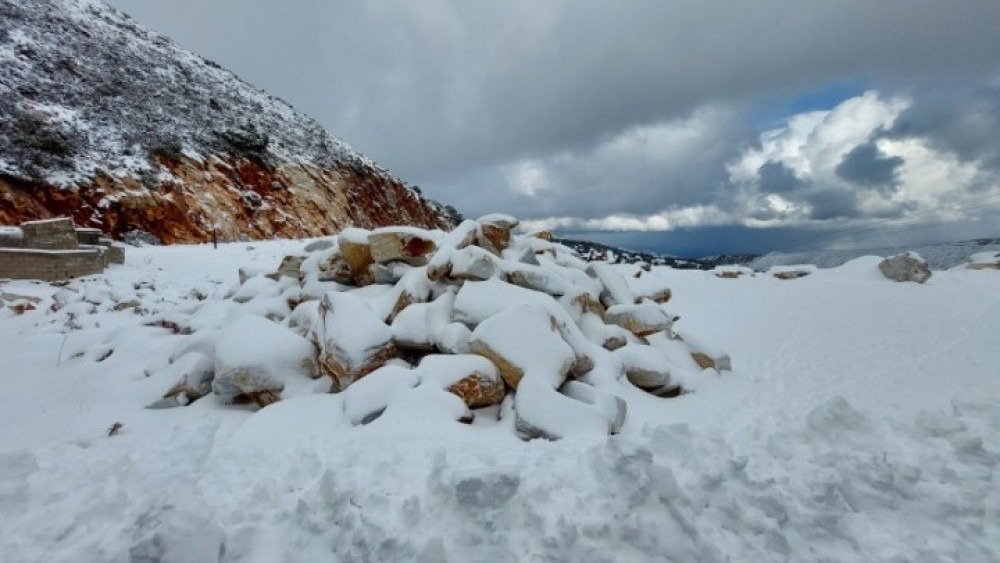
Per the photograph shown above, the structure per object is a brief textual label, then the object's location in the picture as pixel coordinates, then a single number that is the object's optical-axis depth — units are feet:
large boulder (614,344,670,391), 20.71
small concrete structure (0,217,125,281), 37.42
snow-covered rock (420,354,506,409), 16.71
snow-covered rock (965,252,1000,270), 68.85
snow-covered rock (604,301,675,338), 25.57
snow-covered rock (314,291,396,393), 18.39
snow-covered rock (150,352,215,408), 18.74
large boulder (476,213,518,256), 29.18
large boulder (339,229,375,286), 27.71
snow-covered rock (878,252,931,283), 59.31
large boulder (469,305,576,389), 17.62
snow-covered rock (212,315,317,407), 17.94
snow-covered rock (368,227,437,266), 26.99
